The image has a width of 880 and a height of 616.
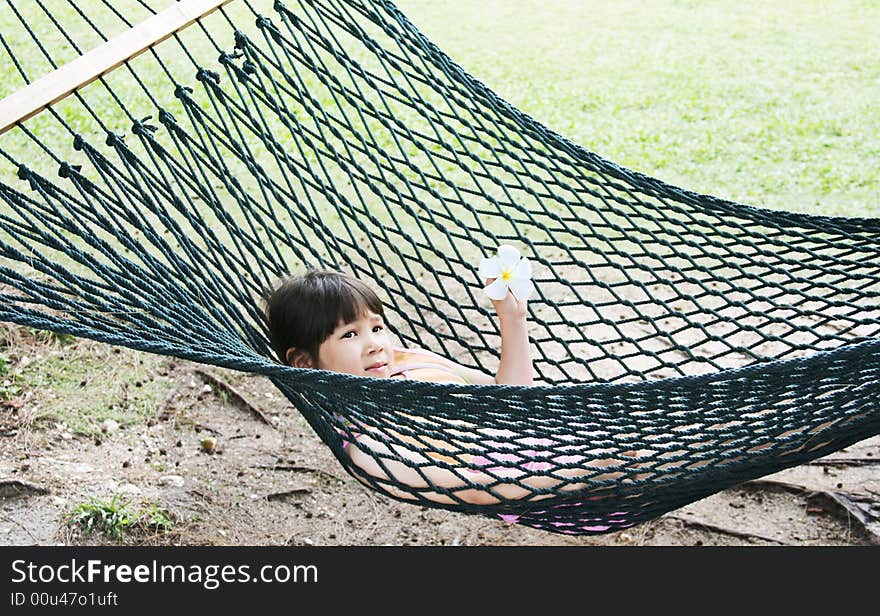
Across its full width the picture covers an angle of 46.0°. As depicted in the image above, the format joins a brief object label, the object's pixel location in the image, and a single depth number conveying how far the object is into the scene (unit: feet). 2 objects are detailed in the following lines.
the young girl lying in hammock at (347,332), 6.27
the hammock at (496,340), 4.87
